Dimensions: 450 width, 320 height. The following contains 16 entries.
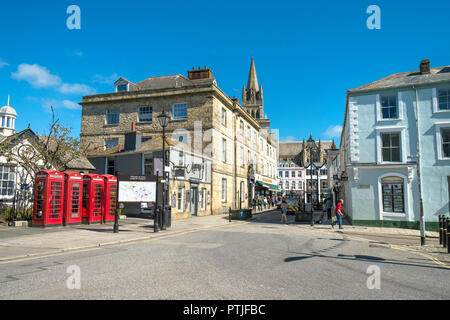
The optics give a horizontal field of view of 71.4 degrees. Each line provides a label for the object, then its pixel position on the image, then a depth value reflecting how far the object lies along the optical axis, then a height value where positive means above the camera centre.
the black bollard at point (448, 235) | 10.94 -1.62
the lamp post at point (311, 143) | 22.03 +3.38
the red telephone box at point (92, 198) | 17.30 -0.40
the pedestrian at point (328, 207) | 25.18 -1.38
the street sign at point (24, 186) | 17.57 +0.29
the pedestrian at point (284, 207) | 22.53 -1.19
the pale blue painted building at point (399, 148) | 18.62 +2.63
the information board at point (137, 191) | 15.10 -0.01
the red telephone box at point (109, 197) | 18.28 -0.37
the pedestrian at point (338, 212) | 18.69 -1.30
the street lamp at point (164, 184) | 15.17 +0.34
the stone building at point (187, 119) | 28.45 +6.96
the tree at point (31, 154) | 17.51 +2.17
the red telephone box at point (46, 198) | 14.74 -0.33
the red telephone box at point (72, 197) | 15.88 -0.31
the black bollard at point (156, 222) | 14.77 -1.47
